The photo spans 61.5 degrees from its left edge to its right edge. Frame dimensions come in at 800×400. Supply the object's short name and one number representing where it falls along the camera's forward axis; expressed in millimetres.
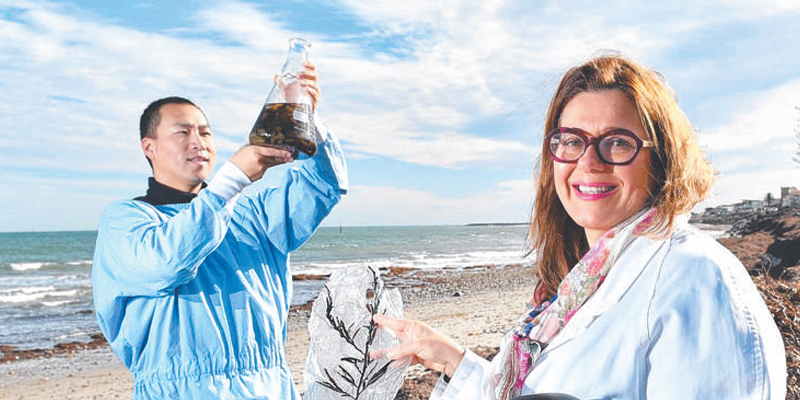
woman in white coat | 1281
